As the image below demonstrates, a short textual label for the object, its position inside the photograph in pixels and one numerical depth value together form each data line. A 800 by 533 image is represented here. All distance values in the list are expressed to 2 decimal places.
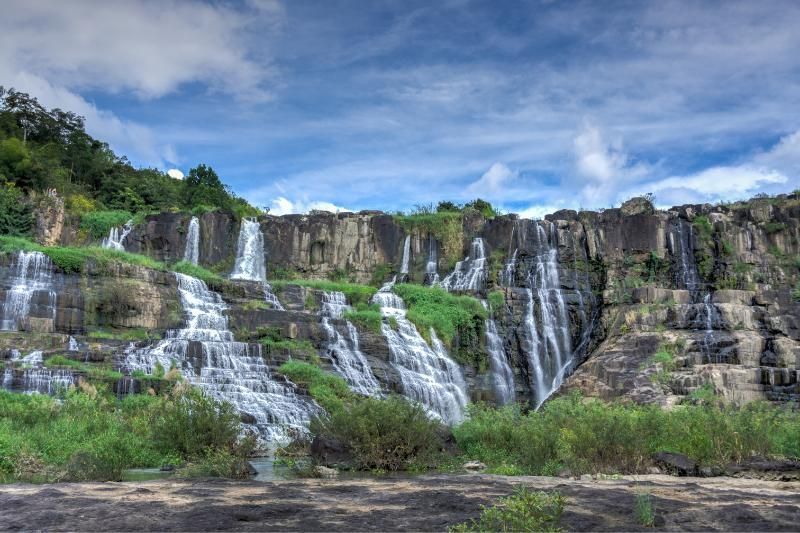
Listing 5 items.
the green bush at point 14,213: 46.78
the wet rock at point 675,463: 14.94
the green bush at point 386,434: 16.36
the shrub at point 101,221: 49.16
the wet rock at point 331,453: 16.52
